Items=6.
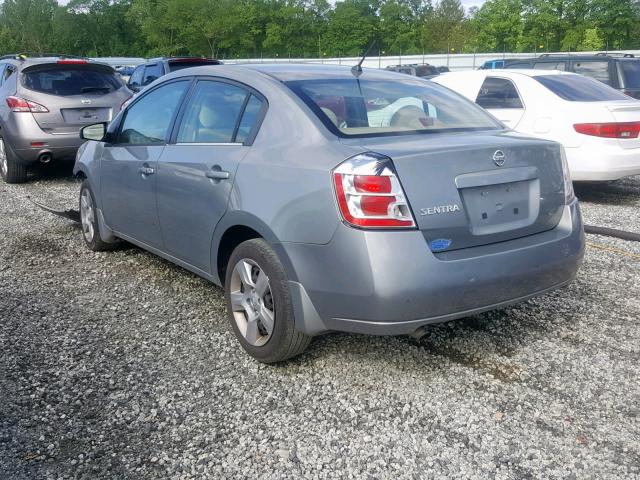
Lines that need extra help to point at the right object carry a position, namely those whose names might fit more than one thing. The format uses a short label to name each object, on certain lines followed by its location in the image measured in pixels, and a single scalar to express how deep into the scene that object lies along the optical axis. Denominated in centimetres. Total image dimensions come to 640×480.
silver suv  884
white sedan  744
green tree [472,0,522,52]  7162
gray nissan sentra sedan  295
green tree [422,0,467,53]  8144
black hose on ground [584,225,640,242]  604
